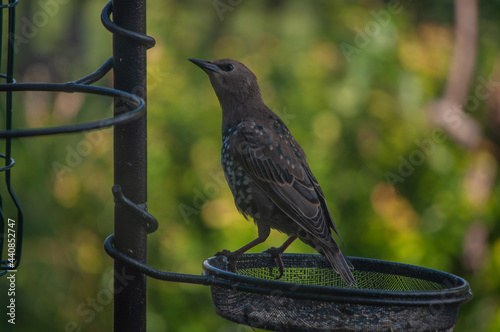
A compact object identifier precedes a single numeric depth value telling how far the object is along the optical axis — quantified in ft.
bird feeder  13.25
